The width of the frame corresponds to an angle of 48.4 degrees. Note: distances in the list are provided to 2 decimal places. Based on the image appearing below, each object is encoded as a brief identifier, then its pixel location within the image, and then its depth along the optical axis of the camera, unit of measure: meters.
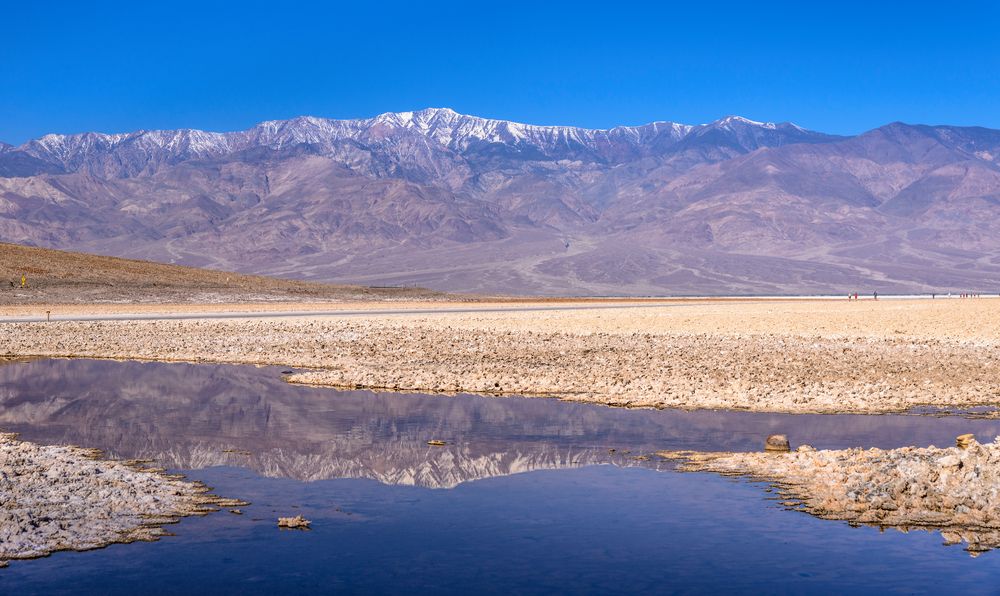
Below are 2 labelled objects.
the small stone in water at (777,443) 15.02
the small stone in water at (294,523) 10.76
